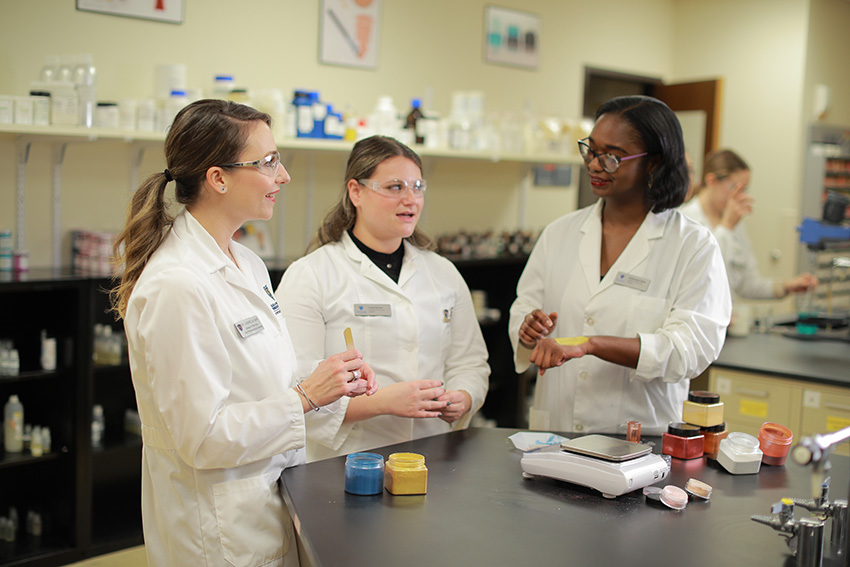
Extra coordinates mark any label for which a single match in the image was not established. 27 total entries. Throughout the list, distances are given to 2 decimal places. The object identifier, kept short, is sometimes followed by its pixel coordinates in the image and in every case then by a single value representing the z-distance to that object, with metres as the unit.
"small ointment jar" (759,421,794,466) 1.88
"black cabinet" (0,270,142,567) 3.11
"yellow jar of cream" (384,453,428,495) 1.61
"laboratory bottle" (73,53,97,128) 3.06
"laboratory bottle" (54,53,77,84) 3.13
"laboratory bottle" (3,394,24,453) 3.09
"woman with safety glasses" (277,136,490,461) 2.15
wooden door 6.23
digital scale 1.61
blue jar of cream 1.60
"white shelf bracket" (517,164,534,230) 5.23
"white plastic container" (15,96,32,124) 2.94
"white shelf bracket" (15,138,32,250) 3.27
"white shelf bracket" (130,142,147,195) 3.57
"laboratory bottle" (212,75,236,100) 3.51
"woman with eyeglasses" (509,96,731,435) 2.13
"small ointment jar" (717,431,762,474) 1.80
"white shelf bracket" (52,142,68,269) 3.36
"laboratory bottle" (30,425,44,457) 3.11
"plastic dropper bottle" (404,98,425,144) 4.12
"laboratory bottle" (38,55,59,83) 3.14
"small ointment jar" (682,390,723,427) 1.92
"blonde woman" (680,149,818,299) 4.06
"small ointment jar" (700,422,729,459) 1.92
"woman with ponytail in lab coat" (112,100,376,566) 1.49
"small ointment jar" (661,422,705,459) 1.89
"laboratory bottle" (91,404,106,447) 3.32
